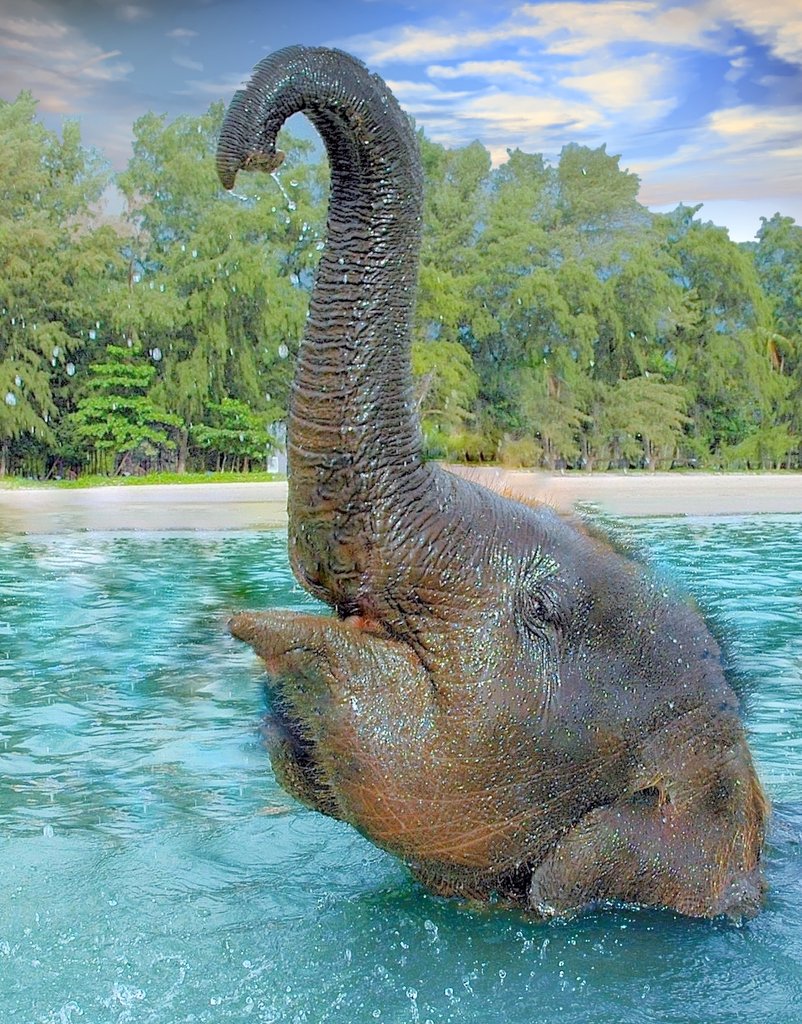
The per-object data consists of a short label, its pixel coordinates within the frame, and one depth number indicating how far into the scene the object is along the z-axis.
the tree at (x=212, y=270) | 37.38
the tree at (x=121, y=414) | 36.53
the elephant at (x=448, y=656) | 3.29
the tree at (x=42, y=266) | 36.94
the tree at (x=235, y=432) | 37.44
